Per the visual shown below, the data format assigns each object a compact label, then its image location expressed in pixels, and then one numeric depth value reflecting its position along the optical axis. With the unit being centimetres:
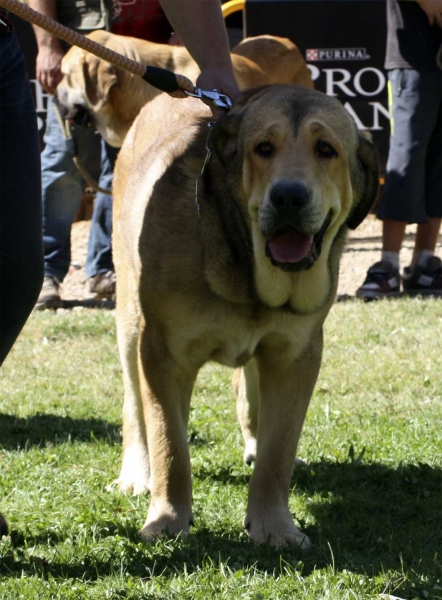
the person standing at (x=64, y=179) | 1430
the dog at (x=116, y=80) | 1344
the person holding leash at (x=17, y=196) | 612
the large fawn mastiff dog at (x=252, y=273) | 660
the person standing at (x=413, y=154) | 1450
